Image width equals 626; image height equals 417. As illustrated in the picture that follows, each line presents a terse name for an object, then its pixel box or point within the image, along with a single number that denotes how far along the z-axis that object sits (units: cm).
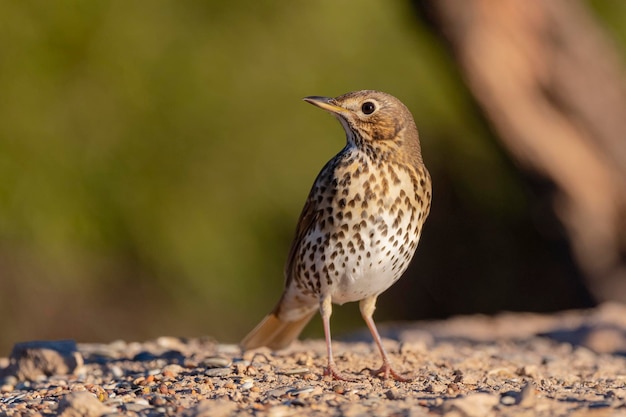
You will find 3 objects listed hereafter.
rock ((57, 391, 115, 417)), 848
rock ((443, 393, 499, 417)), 802
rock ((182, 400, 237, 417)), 820
